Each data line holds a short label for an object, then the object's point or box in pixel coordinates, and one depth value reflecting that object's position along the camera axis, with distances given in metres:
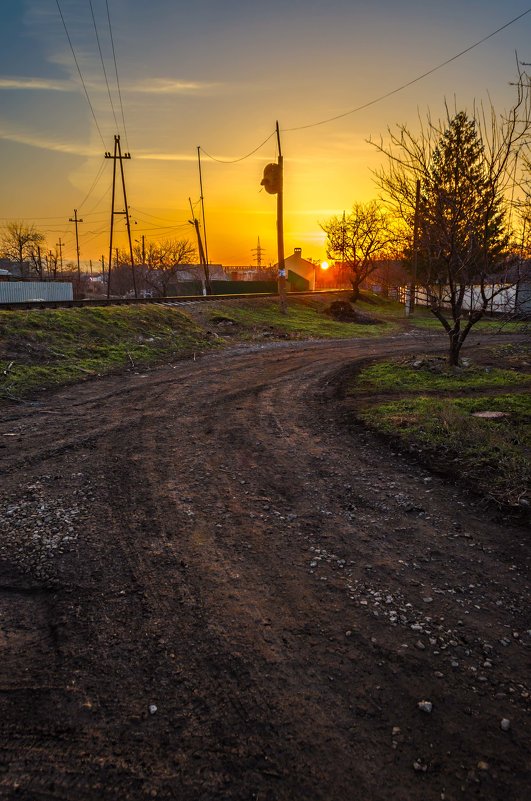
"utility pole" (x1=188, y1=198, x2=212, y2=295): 41.52
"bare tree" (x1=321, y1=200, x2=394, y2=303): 39.31
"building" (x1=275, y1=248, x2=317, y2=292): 89.38
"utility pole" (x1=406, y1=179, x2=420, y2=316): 11.72
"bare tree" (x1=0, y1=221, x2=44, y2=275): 78.50
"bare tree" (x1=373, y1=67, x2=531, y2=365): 10.08
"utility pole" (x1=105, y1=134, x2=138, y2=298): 35.03
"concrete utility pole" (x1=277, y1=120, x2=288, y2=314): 26.42
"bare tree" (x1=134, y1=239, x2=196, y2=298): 60.03
